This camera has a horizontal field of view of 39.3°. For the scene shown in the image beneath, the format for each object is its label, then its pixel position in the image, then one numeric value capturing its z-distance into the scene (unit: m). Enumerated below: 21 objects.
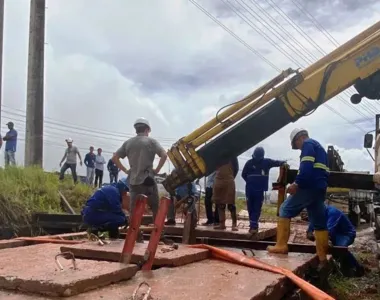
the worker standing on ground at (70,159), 16.03
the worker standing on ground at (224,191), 8.53
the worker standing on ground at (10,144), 15.16
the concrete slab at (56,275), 3.42
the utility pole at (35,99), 14.10
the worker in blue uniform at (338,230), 7.89
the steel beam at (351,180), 7.38
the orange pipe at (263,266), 4.28
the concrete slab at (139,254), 4.74
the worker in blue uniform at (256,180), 8.12
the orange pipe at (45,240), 6.37
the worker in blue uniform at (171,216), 8.91
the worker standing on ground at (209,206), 9.70
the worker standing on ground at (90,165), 18.67
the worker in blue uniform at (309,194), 6.23
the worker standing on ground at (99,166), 18.98
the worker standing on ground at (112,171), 19.80
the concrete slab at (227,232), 7.77
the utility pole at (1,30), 13.80
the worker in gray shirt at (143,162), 6.88
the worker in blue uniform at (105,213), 6.85
